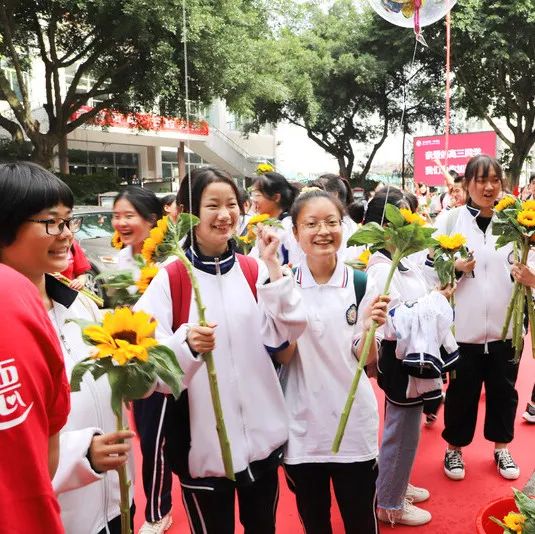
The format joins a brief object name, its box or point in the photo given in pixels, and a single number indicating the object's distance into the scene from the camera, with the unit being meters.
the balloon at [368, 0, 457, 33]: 3.13
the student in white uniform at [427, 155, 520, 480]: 2.59
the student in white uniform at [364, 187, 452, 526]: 2.04
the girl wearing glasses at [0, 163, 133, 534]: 1.11
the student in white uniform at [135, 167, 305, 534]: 1.56
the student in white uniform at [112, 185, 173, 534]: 2.09
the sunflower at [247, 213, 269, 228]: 2.24
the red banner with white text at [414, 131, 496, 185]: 8.41
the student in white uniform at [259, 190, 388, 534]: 1.72
